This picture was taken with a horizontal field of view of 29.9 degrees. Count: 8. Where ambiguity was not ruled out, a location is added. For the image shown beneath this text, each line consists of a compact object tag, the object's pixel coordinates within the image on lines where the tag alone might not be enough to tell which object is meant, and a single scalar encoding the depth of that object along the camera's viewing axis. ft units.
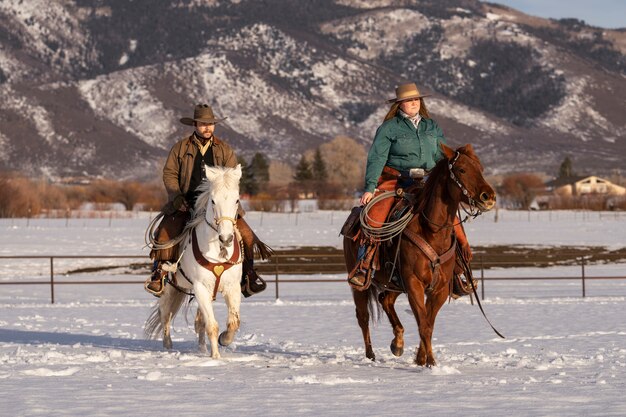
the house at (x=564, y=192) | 628.28
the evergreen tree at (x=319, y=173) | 646.33
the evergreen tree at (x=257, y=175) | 615.57
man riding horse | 44.86
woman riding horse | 41.65
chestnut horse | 38.73
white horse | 40.40
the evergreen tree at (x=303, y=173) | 616.31
